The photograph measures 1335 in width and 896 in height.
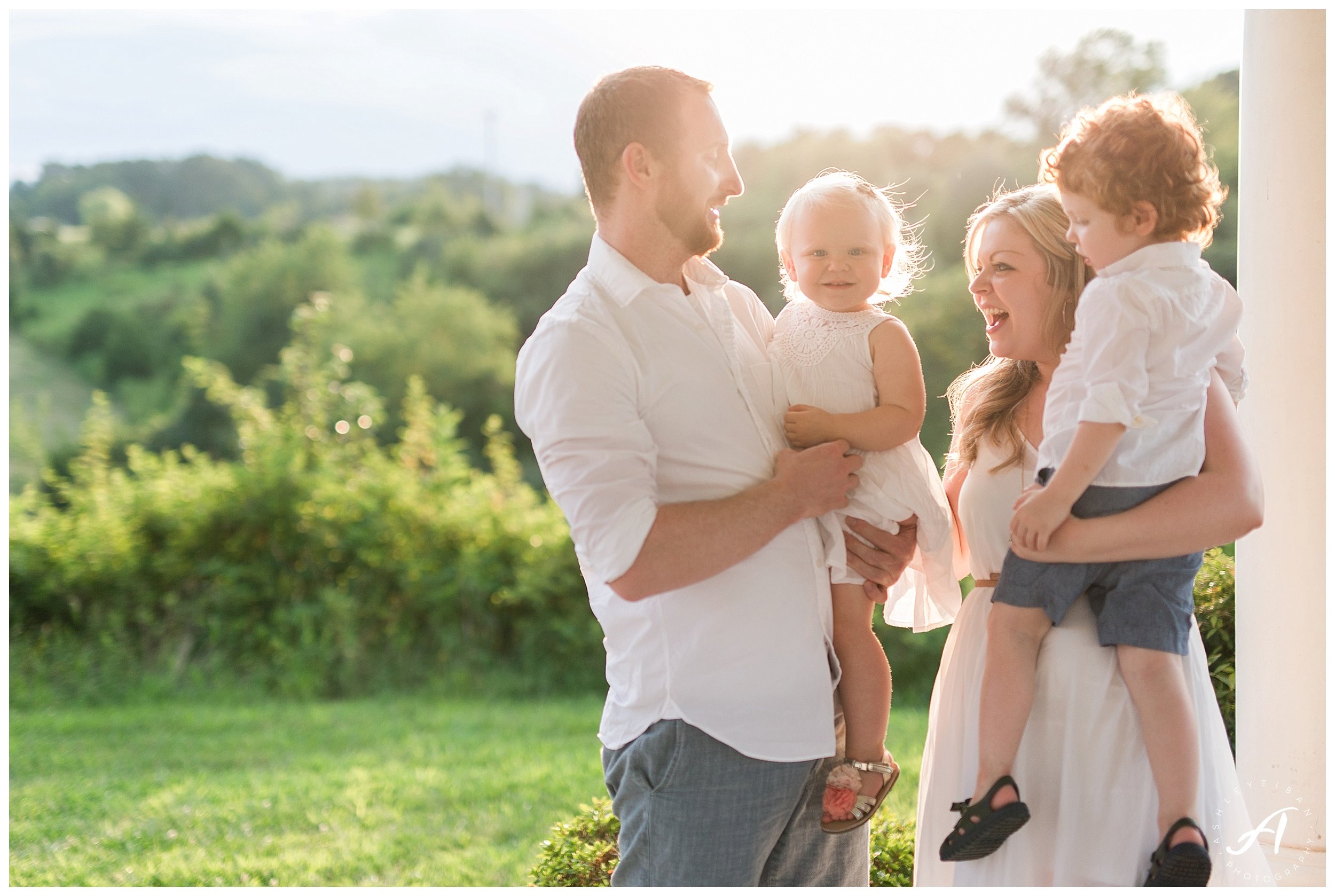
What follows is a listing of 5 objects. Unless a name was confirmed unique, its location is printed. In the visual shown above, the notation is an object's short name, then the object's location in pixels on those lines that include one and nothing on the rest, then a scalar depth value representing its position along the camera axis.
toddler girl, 2.03
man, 1.84
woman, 1.83
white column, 2.80
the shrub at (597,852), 2.98
